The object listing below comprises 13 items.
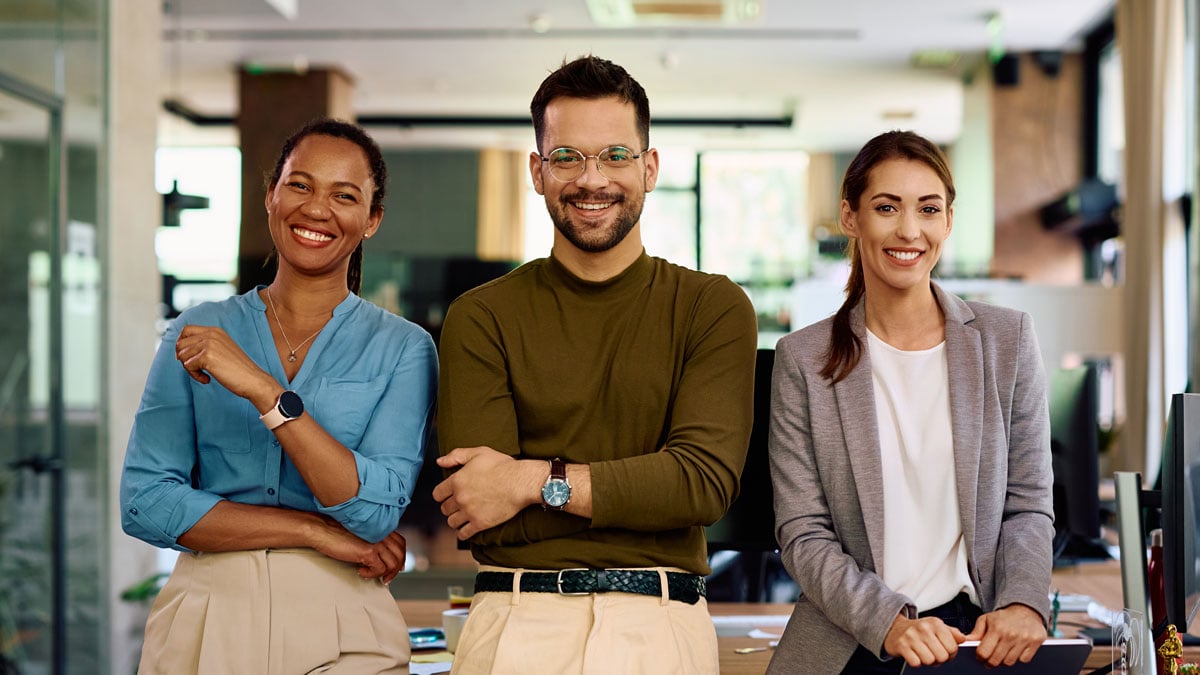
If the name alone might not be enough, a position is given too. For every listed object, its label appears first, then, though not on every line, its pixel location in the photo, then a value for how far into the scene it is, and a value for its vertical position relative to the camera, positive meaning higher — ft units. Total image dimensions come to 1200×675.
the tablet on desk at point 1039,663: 4.97 -1.47
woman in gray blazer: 5.57 -0.58
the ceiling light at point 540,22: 24.99 +6.62
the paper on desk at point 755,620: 7.62 -1.97
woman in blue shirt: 5.49 -0.65
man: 5.29 -0.47
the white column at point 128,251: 14.66 +0.91
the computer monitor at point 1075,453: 7.82 -0.86
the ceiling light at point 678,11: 20.88 +5.78
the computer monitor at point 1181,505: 5.06 -0.77
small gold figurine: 5.21 -1.45
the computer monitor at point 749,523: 6.81 -1.17
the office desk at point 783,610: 6.52 -2.00
